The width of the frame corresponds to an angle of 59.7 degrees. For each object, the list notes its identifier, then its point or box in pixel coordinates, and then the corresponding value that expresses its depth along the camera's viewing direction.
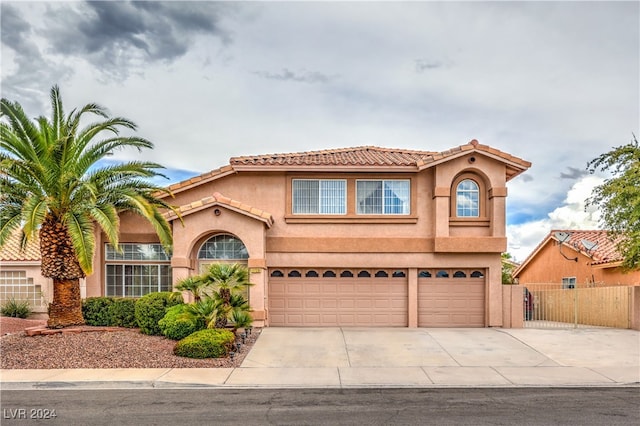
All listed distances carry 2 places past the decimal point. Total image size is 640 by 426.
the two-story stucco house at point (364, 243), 21.06
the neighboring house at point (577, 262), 25.05
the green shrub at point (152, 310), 17.33
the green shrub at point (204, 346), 14.87
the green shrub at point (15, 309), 21.59
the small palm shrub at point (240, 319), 16.73
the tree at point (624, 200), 19.02
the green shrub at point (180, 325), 16.50
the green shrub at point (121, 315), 18.16
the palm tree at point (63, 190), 16.45
